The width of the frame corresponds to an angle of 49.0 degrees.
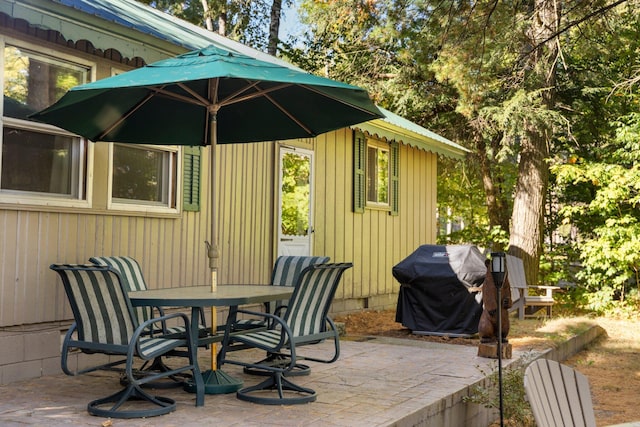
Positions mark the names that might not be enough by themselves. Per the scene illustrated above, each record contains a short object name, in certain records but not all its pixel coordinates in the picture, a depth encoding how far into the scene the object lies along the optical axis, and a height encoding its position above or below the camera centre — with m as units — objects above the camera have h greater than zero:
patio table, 4.39 -0.30
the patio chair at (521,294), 10.34 -0.59
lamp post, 5.35 -0.09
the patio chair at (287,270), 6.26 -0.16
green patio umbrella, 4.35 +1.09
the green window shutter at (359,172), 10.70 +1.25
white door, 9.16 +0.69
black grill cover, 8.10 -0.43
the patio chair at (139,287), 5.20 -0.29
